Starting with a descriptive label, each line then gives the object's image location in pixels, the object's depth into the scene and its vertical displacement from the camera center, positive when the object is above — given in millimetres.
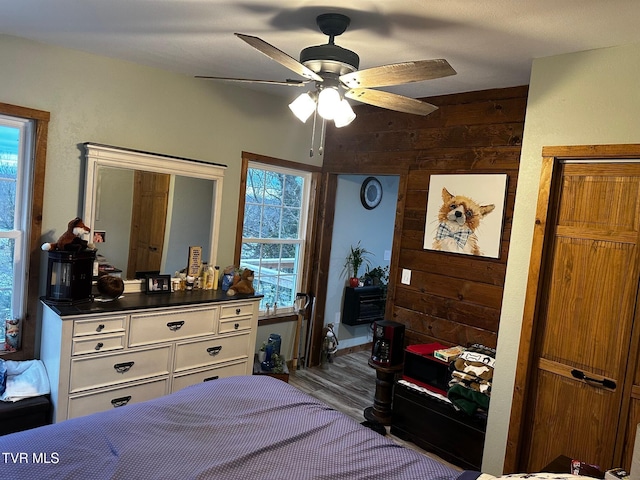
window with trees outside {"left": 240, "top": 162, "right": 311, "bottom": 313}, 4195 -185
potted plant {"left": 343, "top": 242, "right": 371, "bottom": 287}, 5035 -491
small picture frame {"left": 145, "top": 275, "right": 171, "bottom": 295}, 3414 -632
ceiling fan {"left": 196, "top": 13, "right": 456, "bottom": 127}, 1797 +599
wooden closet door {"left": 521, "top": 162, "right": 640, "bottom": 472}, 2305 -390
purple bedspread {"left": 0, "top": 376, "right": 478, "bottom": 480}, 1441 -841
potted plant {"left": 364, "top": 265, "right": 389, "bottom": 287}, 5293 -630
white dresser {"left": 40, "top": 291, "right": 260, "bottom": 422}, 2729 -982
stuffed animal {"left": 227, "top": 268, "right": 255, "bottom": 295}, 3656 -617
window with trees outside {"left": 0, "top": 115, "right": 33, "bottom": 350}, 2926 -184
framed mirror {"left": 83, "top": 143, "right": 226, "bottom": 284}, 3209 -74
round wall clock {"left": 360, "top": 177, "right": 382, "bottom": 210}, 5059 +309
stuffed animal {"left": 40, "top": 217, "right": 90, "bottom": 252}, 2869 -307
